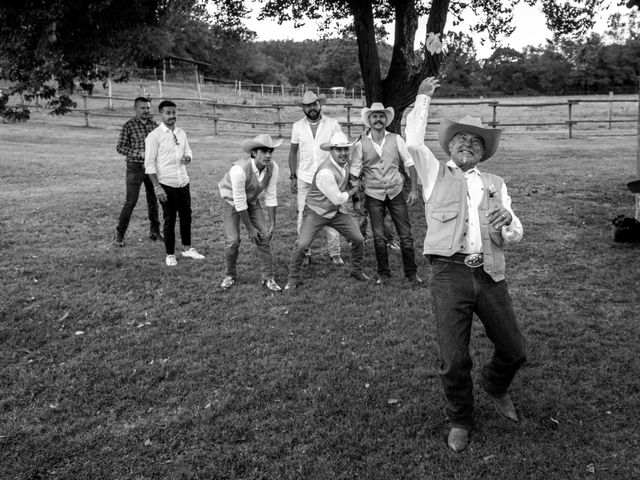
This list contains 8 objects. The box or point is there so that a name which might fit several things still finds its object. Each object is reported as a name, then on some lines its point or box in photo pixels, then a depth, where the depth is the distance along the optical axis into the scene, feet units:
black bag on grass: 26.73
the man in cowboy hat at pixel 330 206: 20.75
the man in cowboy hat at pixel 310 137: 23.41
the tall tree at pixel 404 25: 31.91
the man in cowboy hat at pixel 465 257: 11.49
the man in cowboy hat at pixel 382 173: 21.25
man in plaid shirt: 26.61
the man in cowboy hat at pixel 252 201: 20.47
